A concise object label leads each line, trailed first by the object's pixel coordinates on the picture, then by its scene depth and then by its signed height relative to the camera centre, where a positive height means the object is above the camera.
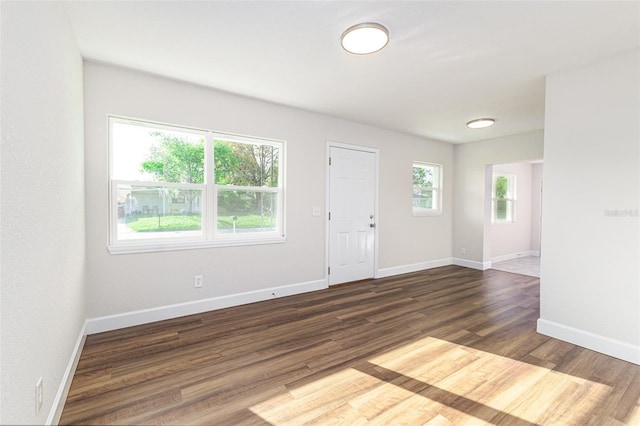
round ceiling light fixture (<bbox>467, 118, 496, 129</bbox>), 4.33 +1.30
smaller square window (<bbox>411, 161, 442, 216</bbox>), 5.71 +0.39
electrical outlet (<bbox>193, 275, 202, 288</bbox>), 3.31 -0.85
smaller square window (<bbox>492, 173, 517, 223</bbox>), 6.71 +0.27
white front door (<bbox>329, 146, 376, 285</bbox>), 4.48 -0.10
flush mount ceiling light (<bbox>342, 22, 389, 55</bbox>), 2.14 +1.30
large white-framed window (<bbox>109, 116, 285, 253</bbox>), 2.98 +0.22
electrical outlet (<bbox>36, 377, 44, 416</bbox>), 1.36 -0.90
